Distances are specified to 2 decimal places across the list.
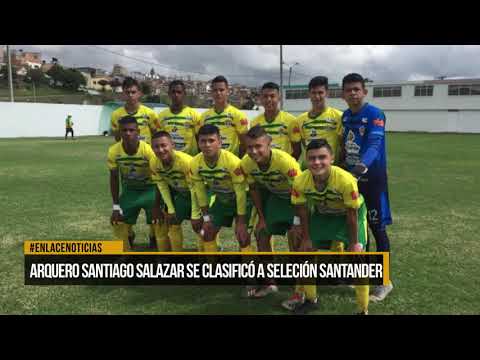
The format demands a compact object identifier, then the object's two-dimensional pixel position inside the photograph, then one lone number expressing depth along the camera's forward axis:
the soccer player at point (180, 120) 5.68
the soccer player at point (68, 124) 30.75
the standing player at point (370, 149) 4.39
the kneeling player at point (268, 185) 4.18
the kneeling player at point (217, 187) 4.48
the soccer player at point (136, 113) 5.69
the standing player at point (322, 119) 4.72
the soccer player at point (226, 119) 5.42
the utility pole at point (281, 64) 40.73
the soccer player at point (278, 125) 4.96
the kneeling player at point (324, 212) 3.77
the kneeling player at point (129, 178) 5.22
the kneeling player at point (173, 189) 4.89
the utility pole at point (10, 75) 31.71
